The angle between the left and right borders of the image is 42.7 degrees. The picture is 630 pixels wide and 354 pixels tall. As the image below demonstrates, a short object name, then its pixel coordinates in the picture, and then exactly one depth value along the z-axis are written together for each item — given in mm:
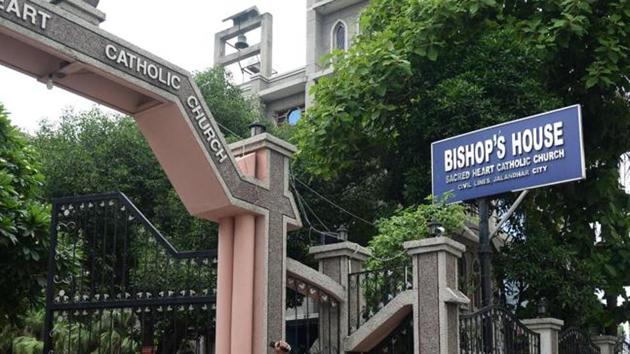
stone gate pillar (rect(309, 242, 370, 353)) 9248
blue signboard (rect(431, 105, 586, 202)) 10172
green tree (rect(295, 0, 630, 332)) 12781
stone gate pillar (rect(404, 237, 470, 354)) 8203
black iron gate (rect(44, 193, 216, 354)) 8094
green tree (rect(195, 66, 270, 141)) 21797
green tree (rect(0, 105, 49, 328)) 9164
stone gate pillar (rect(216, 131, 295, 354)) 7992
